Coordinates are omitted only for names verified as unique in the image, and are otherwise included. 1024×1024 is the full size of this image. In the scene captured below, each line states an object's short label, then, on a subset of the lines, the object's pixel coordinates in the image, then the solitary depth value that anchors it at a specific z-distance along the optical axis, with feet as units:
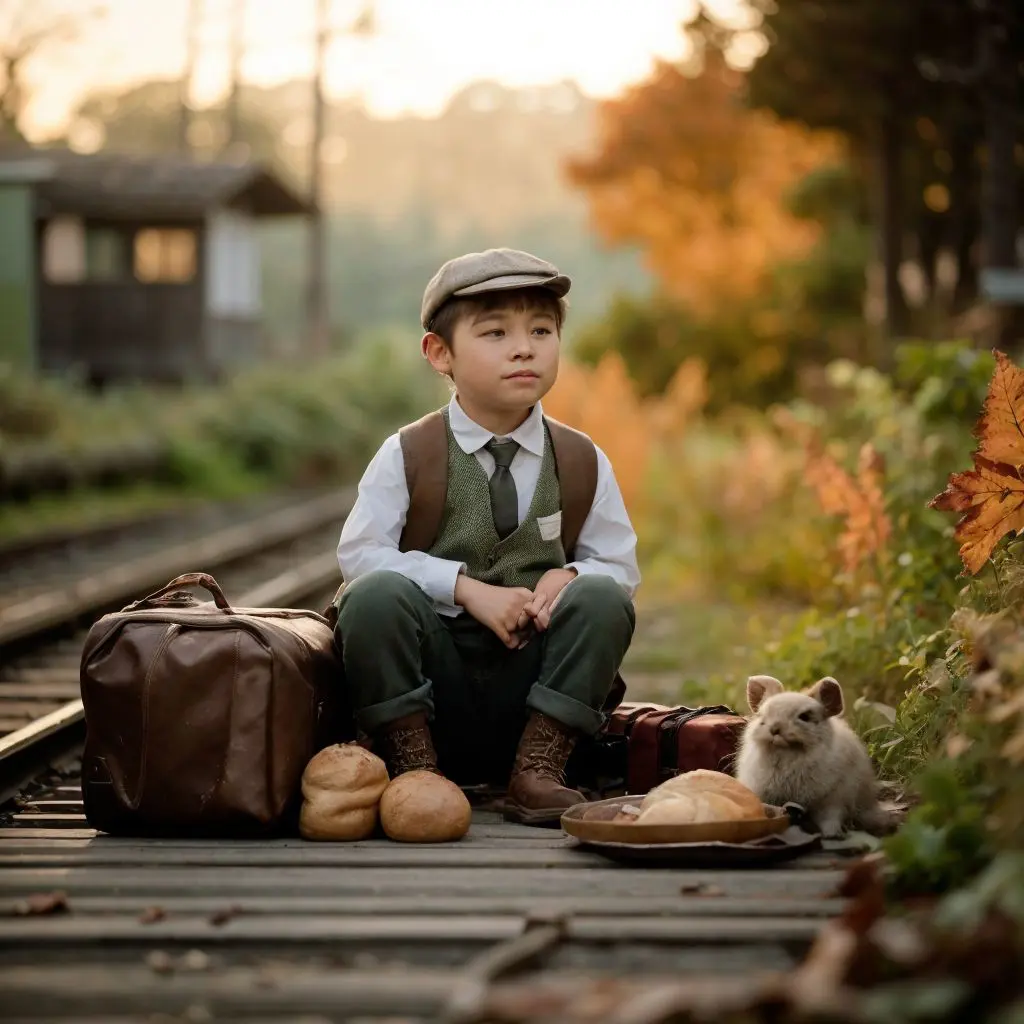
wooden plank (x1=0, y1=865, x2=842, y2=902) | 10.46
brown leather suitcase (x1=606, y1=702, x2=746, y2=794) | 13.94
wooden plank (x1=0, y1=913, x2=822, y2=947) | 9.18
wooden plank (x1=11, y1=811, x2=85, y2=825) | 13.71
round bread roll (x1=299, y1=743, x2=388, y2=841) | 12.35
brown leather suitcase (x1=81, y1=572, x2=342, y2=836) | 12.34
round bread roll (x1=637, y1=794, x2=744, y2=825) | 11.33
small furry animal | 11.98
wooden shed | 100.07
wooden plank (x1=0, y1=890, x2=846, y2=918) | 9.75
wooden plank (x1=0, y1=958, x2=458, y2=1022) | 8.10
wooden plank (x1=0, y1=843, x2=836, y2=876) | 11.39
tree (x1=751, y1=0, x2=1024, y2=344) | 37.63
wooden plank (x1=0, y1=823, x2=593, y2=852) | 12.23
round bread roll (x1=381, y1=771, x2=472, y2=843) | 12.24
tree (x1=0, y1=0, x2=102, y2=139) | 139.23
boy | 13.26
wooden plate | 11.17
